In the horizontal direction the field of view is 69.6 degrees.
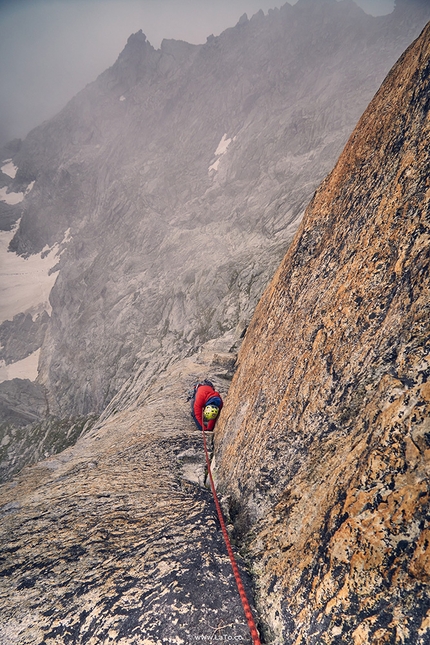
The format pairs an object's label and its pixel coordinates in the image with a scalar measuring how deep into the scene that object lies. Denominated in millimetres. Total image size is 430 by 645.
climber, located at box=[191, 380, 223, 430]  13859
